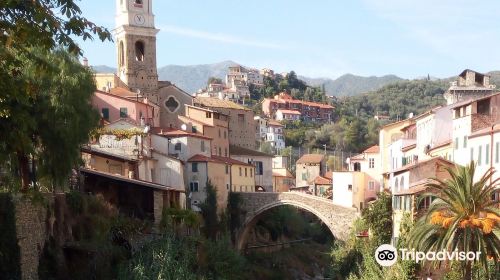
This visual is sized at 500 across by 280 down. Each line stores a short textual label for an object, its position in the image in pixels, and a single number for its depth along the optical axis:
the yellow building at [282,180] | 91.91
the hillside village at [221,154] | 37.12
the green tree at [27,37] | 10.60
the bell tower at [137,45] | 71.38
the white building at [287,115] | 152.12
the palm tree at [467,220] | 23.39
